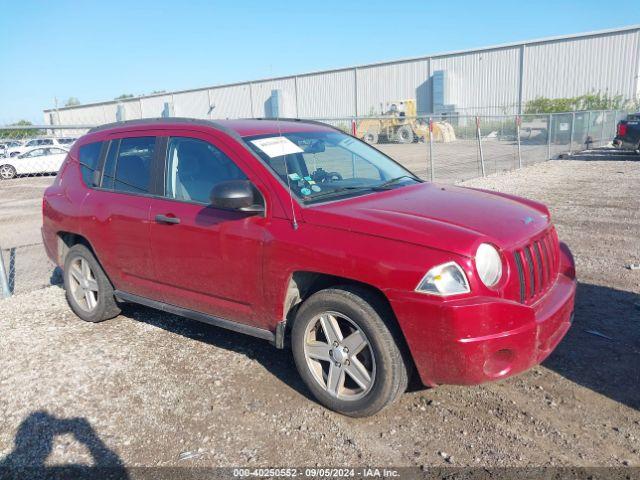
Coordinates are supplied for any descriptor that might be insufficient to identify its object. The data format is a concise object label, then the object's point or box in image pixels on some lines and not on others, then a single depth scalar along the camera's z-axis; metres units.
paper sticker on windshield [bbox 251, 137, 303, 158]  4.02
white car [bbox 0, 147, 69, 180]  22.56
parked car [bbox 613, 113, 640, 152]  18.56
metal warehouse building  36.16
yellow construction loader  28.62
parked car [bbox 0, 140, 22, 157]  21.62
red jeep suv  3.07
